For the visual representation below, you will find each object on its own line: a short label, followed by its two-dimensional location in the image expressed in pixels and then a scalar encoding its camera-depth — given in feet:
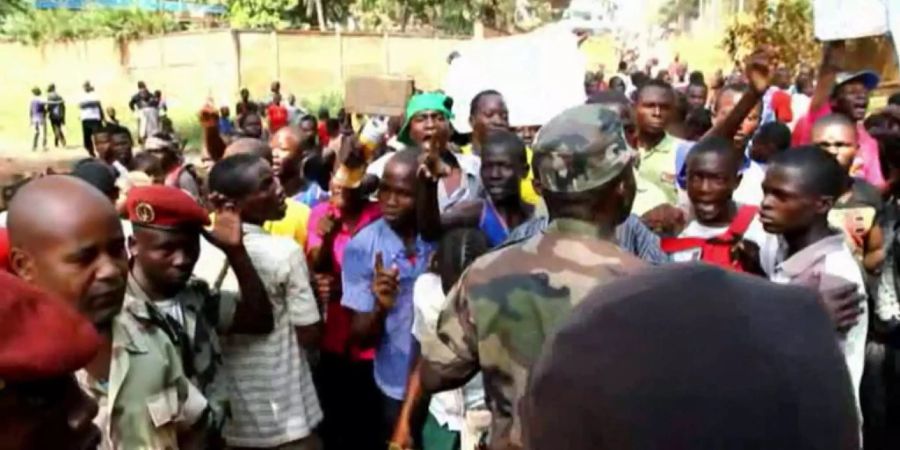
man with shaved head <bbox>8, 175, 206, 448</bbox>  8.19
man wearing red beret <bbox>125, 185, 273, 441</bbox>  9.97
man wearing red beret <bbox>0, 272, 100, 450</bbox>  4.81
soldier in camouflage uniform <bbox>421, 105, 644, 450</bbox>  8.23
